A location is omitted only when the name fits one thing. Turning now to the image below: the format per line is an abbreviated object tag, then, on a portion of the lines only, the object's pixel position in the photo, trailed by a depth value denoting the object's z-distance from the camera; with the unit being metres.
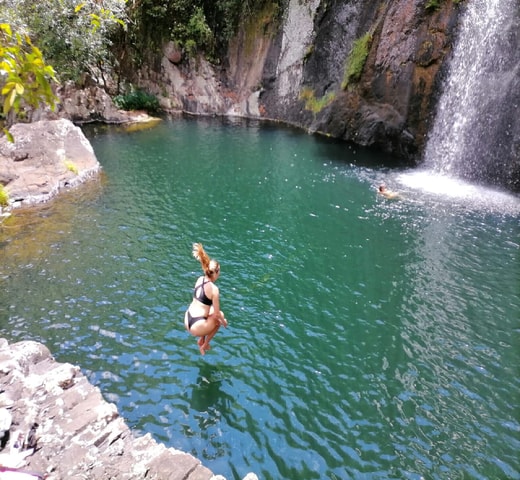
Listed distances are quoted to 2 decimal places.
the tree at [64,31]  24.55
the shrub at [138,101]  33.78
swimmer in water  16.88
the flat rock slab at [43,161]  16.11
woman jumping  7.03
